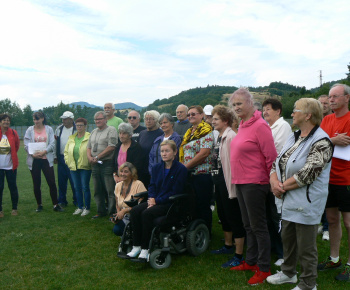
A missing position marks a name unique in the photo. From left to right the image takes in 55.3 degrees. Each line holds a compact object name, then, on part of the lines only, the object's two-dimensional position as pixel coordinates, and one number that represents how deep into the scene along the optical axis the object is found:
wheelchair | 4.27
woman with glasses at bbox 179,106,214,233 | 4.79
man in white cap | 7.69
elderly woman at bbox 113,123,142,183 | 5.82
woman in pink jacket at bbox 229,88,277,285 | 3.66
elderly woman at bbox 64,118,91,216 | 6.98
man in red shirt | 3.66
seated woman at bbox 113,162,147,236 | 5.00
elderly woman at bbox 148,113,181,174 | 5.30
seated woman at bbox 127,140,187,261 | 4.32
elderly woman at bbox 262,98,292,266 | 4.16
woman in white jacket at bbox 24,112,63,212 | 7.37
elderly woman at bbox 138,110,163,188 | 5.89
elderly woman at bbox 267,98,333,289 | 3.08
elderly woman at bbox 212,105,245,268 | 4.21
